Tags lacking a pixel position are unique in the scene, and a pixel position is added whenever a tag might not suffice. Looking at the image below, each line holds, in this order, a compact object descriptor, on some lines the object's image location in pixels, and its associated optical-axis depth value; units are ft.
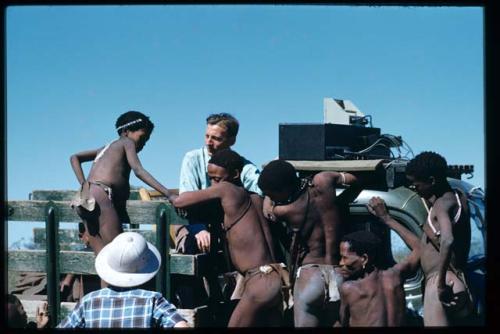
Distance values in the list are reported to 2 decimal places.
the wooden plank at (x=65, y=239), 36.87
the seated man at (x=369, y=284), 25.47
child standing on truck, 28.92
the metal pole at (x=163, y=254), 27.81
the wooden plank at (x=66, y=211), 28.69
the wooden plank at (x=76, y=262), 27.83
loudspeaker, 31.32
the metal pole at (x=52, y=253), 28.77
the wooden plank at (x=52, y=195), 36.22
